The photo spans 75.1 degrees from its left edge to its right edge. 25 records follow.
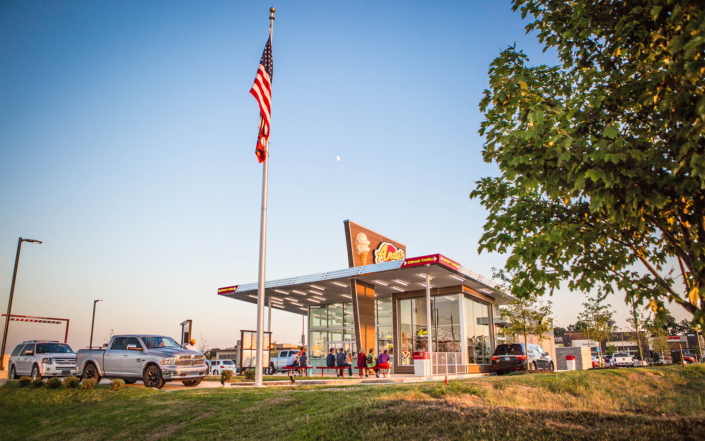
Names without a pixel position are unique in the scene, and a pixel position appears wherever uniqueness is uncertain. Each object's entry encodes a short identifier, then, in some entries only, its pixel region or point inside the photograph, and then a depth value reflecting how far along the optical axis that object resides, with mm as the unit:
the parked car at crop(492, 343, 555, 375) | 24312
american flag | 16906
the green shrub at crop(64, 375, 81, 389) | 17188
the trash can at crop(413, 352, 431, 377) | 22158
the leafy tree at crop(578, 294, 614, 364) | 37594
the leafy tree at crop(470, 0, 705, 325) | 4578
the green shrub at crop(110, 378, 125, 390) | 16047
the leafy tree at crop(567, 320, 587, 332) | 39375
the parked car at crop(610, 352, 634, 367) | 49391
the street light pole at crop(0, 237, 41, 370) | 28672
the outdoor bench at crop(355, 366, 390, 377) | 22484
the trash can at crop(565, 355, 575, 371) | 32556
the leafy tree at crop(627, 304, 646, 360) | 38169
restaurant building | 27531
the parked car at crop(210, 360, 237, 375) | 41441
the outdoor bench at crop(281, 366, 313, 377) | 24703
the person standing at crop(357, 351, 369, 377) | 23672
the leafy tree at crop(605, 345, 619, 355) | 93012
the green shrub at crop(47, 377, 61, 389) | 17891
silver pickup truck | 17047
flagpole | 16281
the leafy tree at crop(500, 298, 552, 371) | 27000
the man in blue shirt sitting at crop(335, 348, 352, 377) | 24586
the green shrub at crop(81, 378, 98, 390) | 16328
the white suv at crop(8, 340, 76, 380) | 22656
